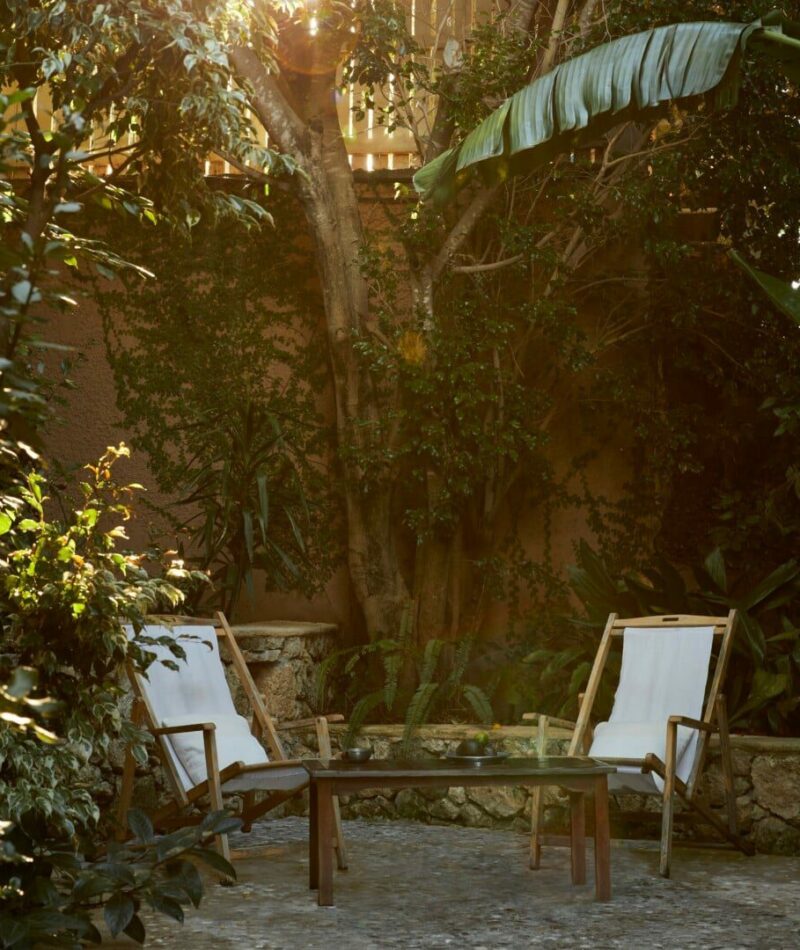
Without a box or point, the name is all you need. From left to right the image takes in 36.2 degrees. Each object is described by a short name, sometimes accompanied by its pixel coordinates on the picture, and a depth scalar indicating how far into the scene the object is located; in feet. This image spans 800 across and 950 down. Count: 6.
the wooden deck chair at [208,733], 14.70
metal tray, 13.67
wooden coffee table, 12.77
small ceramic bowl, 13.96
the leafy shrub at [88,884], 9.84
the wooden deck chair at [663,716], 14.83
